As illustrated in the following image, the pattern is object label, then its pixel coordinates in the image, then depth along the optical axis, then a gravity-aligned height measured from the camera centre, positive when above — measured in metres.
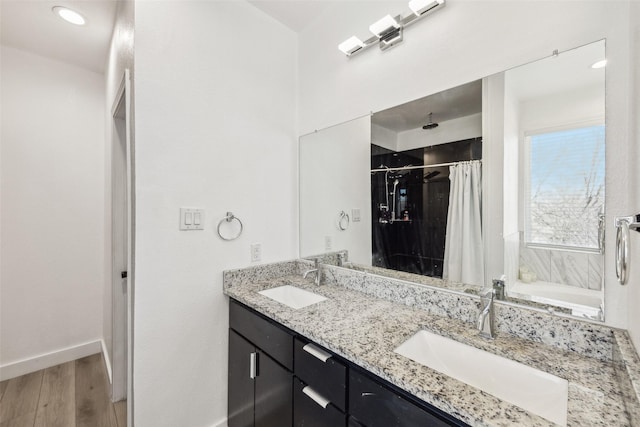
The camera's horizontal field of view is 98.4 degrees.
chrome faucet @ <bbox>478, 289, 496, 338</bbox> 1.01 -0.38
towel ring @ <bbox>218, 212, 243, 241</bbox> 1.63 -0.05
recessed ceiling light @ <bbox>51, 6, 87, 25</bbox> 1.78 +1.32
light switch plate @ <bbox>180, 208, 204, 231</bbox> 1.48 -0.04
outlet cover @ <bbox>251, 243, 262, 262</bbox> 1.78 -0.26
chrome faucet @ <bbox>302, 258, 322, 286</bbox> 1.72 -0.38
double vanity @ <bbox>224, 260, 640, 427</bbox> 0.69 -0.46
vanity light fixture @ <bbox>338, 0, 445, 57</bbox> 1.30 +0.97
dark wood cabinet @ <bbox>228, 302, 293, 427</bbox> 1.19 -0.79
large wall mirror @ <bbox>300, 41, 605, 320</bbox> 0.95 +0.12
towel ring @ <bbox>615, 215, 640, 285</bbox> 0.64 -0.08
